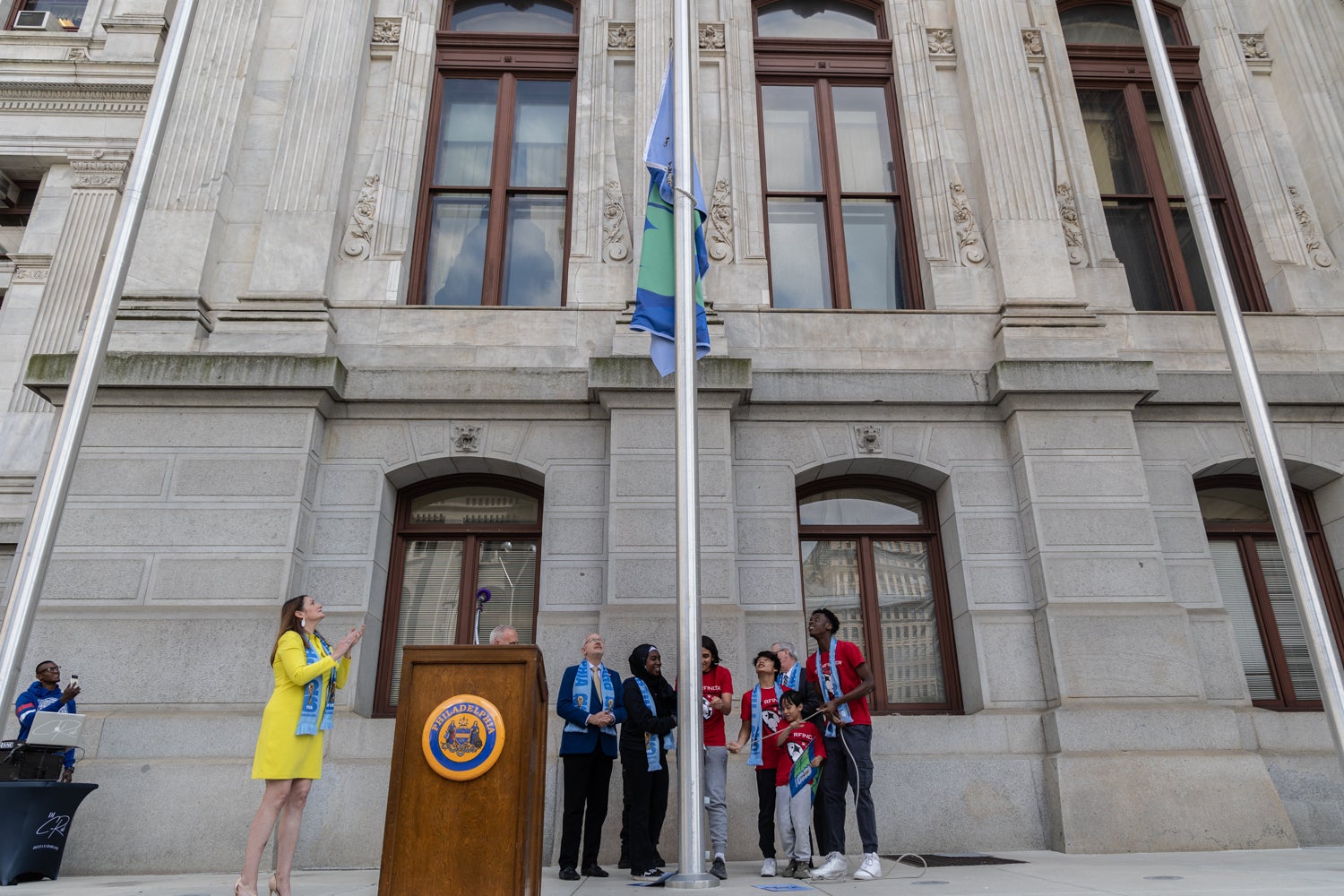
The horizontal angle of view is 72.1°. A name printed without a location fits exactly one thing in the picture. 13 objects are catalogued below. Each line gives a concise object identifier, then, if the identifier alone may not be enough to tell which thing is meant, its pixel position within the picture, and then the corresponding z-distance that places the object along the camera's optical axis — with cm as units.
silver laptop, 783
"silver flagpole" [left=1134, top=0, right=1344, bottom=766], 682
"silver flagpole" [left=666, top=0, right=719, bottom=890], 603
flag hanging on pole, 840
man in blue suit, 784
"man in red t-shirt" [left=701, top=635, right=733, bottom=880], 798
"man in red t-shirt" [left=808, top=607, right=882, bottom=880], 749
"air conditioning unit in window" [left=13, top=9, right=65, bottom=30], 1834
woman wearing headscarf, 765
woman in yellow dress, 577
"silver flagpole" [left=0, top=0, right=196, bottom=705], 639
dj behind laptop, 777
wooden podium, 513
